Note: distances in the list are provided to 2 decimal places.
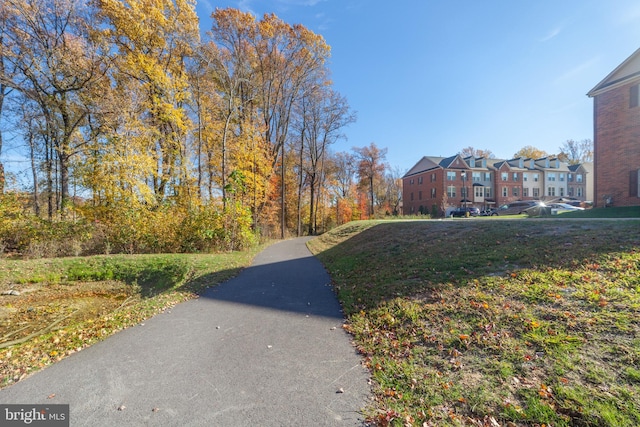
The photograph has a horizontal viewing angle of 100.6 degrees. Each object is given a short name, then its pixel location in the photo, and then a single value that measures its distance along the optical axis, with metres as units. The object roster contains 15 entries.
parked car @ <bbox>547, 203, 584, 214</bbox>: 23.04
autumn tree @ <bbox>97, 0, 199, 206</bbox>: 13.95
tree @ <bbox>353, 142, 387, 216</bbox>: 42.56
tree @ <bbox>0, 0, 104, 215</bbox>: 12.98
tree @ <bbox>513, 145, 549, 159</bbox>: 55.65
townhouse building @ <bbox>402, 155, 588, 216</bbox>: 41.38
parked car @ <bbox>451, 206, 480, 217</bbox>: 31.66
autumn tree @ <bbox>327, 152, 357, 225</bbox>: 38.12
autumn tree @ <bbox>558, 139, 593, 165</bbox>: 53.81
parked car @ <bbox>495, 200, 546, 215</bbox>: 25.81
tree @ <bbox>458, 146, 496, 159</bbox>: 59.47
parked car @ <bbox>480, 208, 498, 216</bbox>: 29.80
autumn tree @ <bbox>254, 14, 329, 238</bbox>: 20.62
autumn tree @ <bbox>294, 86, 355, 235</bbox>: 27.72
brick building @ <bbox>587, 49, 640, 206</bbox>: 13.18
